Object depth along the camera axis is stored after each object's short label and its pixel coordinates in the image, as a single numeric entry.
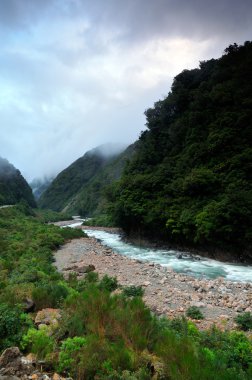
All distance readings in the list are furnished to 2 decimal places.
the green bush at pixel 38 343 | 6.78
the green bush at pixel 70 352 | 6.21
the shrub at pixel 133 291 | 13.93
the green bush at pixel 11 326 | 7.18
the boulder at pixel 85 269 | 20.36
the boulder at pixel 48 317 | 8.61
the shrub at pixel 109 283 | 14.89
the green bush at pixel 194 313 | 11.62
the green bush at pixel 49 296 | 10.30
